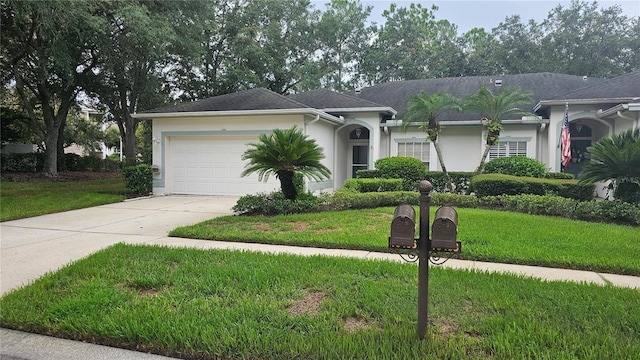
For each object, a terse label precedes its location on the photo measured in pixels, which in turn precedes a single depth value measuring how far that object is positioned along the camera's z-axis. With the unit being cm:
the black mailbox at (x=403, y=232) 283
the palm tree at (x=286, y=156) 898
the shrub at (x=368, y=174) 1379
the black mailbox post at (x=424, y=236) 277
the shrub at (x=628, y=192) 813
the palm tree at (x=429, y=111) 1295
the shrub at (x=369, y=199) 993
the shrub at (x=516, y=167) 1298
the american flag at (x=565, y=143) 1273
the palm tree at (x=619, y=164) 777
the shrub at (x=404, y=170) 1348
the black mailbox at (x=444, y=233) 276
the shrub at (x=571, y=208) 805
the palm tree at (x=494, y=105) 1267
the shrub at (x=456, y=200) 1049
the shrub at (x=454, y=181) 1364
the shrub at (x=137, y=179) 1304
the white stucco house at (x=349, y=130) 1319
